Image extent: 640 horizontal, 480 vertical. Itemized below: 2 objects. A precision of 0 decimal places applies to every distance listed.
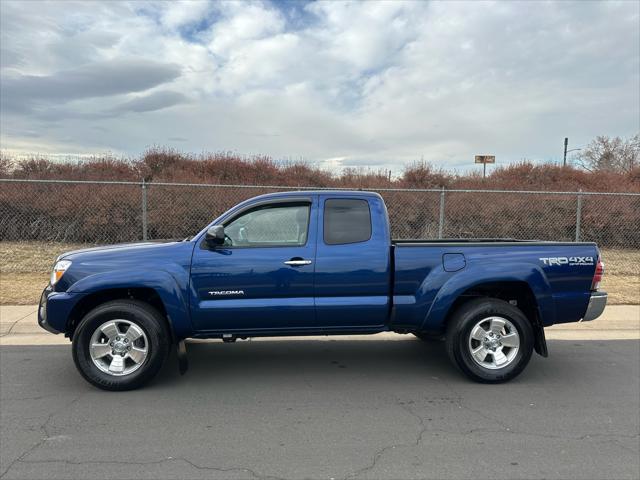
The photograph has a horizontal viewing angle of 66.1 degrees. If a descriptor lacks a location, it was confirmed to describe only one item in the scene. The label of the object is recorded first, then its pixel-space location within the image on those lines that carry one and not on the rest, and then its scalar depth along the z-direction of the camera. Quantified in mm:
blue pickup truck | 4539
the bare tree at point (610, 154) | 30102
